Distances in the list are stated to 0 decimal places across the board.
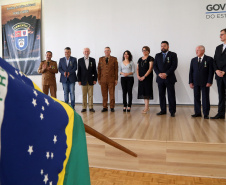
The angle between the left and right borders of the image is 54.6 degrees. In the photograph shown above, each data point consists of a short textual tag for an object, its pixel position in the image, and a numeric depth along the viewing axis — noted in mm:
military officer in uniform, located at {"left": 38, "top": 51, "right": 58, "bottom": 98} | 4984
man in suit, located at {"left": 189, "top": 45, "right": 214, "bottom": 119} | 3771
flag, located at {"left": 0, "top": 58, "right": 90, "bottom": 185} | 530
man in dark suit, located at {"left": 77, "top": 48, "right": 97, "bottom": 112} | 4812
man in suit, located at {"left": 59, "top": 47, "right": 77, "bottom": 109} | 4906
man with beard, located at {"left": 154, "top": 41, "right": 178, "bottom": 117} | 4047
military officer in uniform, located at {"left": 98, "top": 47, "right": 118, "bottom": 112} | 4730
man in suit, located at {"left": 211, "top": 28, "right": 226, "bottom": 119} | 3502
